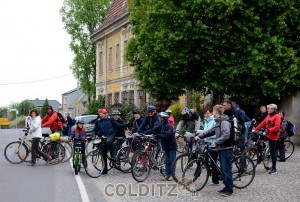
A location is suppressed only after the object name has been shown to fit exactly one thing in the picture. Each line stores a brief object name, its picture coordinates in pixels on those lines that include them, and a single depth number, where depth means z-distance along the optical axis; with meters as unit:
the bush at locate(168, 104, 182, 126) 28.78
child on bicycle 14.54
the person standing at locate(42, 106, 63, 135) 18.45
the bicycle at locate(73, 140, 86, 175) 14.16
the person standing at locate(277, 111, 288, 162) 16.86
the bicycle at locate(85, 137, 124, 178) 14.21
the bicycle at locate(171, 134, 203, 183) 11.65
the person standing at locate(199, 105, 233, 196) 10.74
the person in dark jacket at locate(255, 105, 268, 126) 18.45
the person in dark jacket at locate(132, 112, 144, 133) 16.72
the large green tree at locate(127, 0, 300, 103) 21.50
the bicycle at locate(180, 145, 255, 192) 11.22
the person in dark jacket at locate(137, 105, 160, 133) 13.91
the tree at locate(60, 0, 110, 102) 59.19
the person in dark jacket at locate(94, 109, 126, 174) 14.58
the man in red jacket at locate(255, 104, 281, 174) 14.01
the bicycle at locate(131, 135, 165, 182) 12.91
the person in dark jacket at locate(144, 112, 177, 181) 12.98
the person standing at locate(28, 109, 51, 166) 16.77
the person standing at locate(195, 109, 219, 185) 11.43
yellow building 40.28
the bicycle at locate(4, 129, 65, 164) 17.39
